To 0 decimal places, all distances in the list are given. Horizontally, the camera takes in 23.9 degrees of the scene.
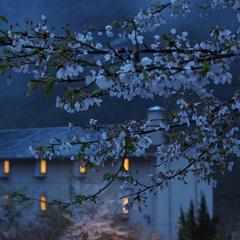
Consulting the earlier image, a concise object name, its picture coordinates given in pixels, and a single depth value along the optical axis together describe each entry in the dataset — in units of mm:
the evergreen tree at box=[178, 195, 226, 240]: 13117
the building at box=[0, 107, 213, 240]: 20547
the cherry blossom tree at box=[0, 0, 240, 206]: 2967
